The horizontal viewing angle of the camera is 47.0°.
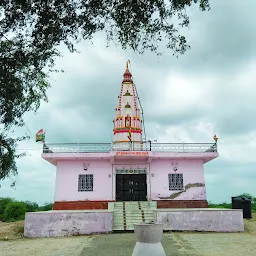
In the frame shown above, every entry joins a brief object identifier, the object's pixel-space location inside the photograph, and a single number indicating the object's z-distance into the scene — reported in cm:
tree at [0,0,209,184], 702
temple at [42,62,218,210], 1755
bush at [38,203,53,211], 2506
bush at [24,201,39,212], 2413
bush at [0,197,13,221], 2370
